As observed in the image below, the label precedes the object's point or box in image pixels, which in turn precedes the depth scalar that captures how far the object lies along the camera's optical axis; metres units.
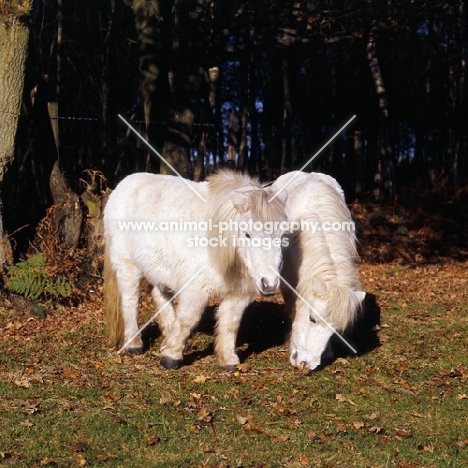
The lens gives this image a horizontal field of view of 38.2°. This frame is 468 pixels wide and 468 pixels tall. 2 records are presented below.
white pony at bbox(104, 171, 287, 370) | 6.07
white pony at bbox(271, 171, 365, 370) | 6.46
